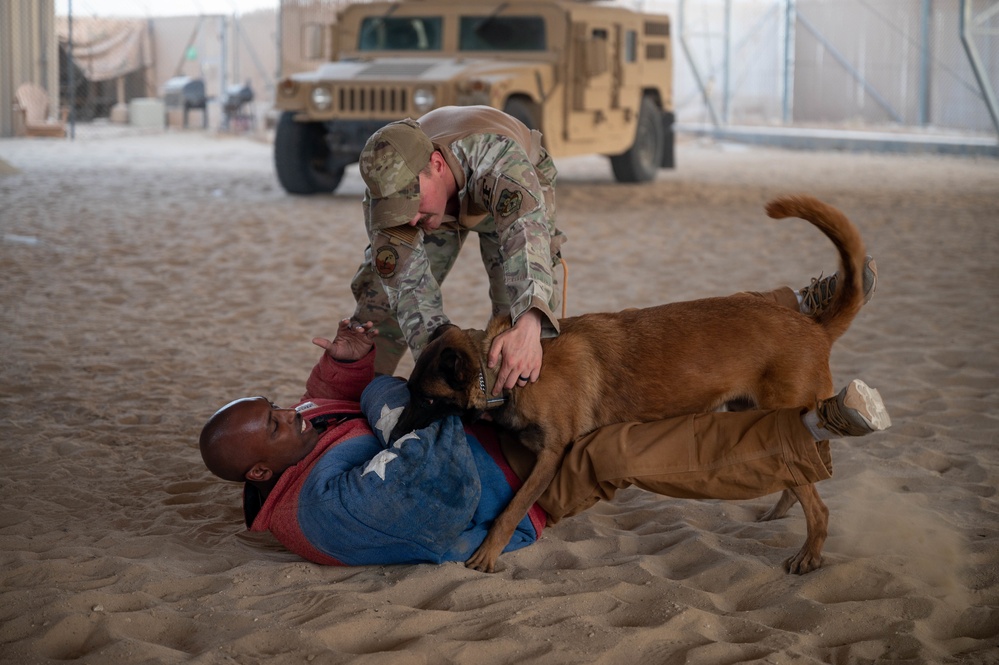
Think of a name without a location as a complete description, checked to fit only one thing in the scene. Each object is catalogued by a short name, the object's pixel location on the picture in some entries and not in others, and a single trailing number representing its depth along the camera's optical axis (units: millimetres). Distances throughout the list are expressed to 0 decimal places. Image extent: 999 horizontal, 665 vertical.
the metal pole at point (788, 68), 21938
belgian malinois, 2932
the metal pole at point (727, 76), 22469
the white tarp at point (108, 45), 26234
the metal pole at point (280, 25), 19764
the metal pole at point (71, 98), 20016
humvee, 11008
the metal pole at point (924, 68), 21000
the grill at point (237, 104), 23641
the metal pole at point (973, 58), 16328
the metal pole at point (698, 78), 23406
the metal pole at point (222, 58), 23359
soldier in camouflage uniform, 2936
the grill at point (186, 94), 25172
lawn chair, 20312
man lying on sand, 2852
